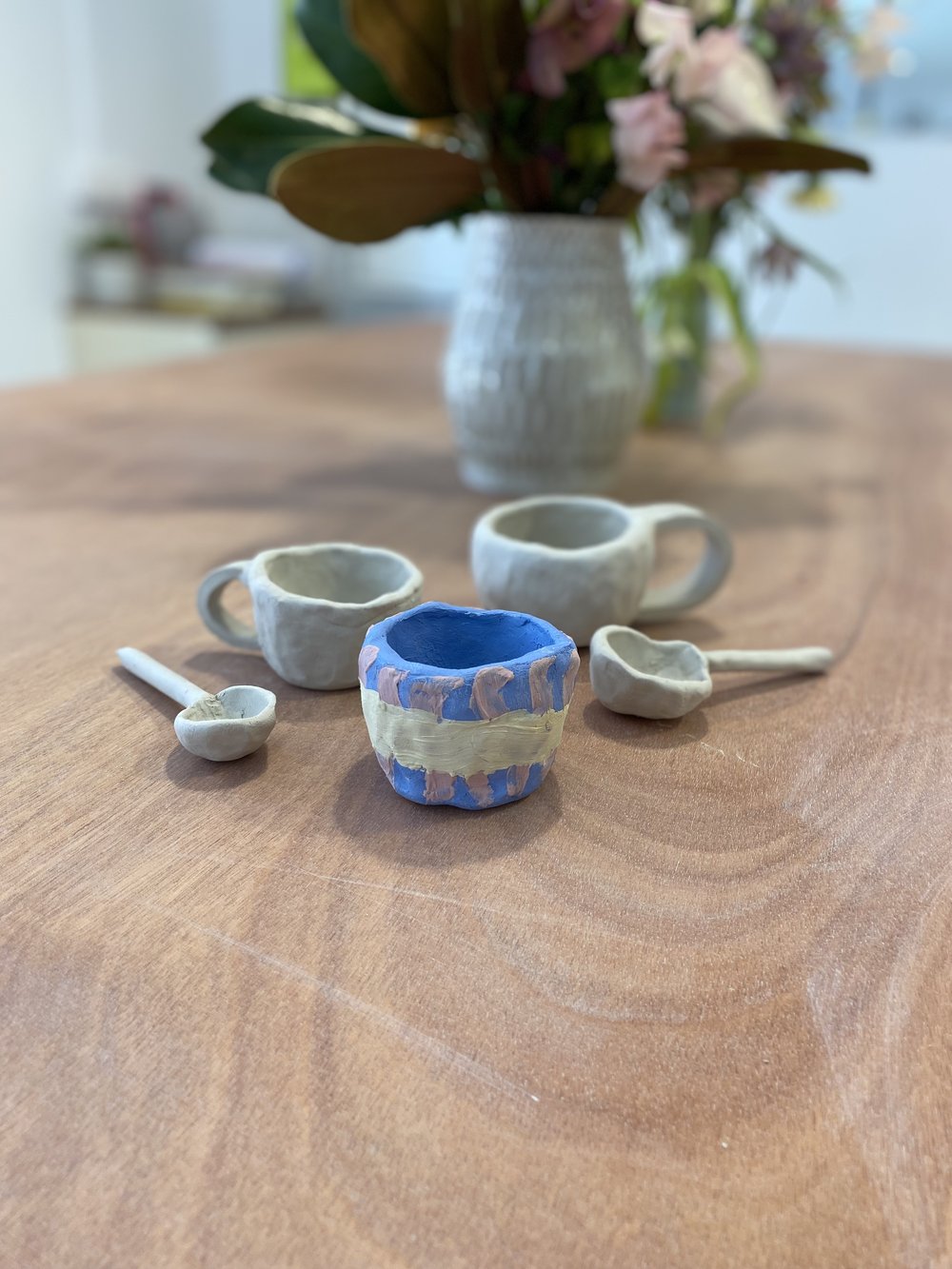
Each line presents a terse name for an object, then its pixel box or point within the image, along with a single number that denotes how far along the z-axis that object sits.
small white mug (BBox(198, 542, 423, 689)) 0.49
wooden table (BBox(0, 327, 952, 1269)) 0.28
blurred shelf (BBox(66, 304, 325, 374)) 2.46
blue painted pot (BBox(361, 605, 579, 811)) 0.40
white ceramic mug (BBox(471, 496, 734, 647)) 0.53
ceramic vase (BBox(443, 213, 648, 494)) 0.81
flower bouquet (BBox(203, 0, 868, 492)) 0.71
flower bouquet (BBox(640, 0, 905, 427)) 0.89
